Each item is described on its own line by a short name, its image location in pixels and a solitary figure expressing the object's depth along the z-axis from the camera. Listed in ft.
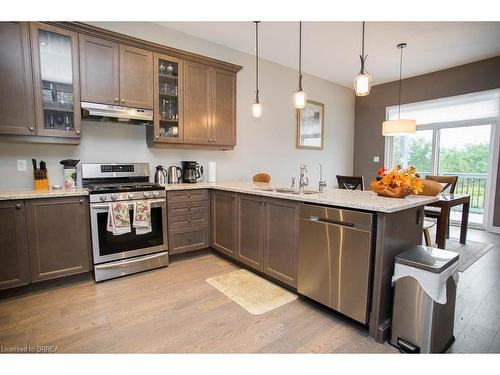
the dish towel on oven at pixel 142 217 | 8.72
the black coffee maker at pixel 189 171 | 11.39
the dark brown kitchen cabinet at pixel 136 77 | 9.20
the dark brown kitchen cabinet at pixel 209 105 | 10.74
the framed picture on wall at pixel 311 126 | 16.30
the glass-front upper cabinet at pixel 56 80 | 7.82
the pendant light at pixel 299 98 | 8.12
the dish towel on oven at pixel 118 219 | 8.29
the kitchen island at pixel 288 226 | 5.57
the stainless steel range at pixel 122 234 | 8.27
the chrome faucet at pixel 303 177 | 8.50
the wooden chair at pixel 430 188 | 9.54
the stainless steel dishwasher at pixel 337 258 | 5.69
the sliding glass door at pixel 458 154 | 15.10
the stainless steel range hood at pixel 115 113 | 8.57
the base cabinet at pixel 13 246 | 7.00
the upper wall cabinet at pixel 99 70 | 8.48
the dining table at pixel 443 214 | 10.03
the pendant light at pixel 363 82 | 6.94
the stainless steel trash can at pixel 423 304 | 4.99
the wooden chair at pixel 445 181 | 11.37
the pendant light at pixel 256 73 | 9.73
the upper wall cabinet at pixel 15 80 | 7.33
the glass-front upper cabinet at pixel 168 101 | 10.05
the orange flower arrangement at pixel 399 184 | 6.33
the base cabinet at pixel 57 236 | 7.41
